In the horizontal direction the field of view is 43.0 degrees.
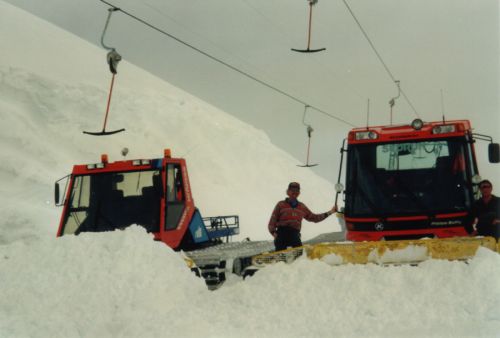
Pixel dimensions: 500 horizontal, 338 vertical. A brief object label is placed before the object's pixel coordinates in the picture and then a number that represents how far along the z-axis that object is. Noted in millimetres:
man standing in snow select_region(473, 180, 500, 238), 9273
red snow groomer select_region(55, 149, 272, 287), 11180
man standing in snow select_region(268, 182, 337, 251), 9883
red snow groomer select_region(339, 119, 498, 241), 9898
